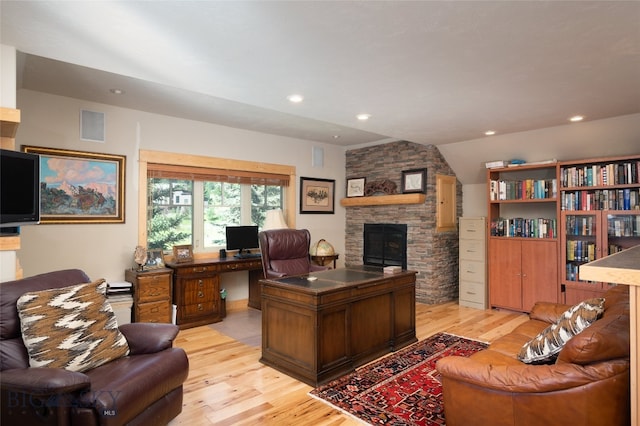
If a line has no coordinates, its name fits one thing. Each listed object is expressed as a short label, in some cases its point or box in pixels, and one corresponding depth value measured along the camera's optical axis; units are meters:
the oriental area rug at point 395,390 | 2.44
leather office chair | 4.45
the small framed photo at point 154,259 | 4.33
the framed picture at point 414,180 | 5.67
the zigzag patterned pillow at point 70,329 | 2.01
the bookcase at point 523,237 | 4.81
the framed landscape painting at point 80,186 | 3.81
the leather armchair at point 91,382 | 1.68
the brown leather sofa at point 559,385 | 1.61
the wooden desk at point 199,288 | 4.37
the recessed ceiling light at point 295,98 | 3.35
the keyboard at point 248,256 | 5.06
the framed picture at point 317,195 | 6.14
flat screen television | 2.22
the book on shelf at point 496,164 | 5.13
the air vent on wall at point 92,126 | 4.04
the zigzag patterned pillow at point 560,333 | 1.93
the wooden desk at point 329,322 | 2.90
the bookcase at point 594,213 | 4.22
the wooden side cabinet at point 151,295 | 3.99
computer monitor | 5.05
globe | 5.96
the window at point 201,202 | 4.69
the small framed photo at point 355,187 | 6.53
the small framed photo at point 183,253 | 4.60
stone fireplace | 5.61
